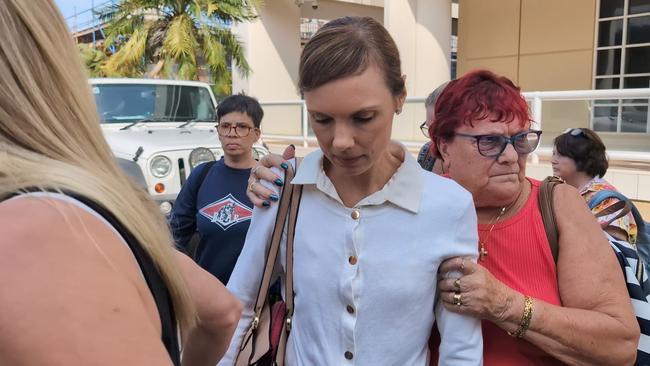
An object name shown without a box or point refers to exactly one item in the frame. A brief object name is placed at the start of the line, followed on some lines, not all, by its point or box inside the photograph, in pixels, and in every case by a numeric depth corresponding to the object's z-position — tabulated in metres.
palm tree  16.14
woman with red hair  1.51
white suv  5.81
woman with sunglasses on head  3.25
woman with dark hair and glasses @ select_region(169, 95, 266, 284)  3.09
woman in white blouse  1.35
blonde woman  0.66
